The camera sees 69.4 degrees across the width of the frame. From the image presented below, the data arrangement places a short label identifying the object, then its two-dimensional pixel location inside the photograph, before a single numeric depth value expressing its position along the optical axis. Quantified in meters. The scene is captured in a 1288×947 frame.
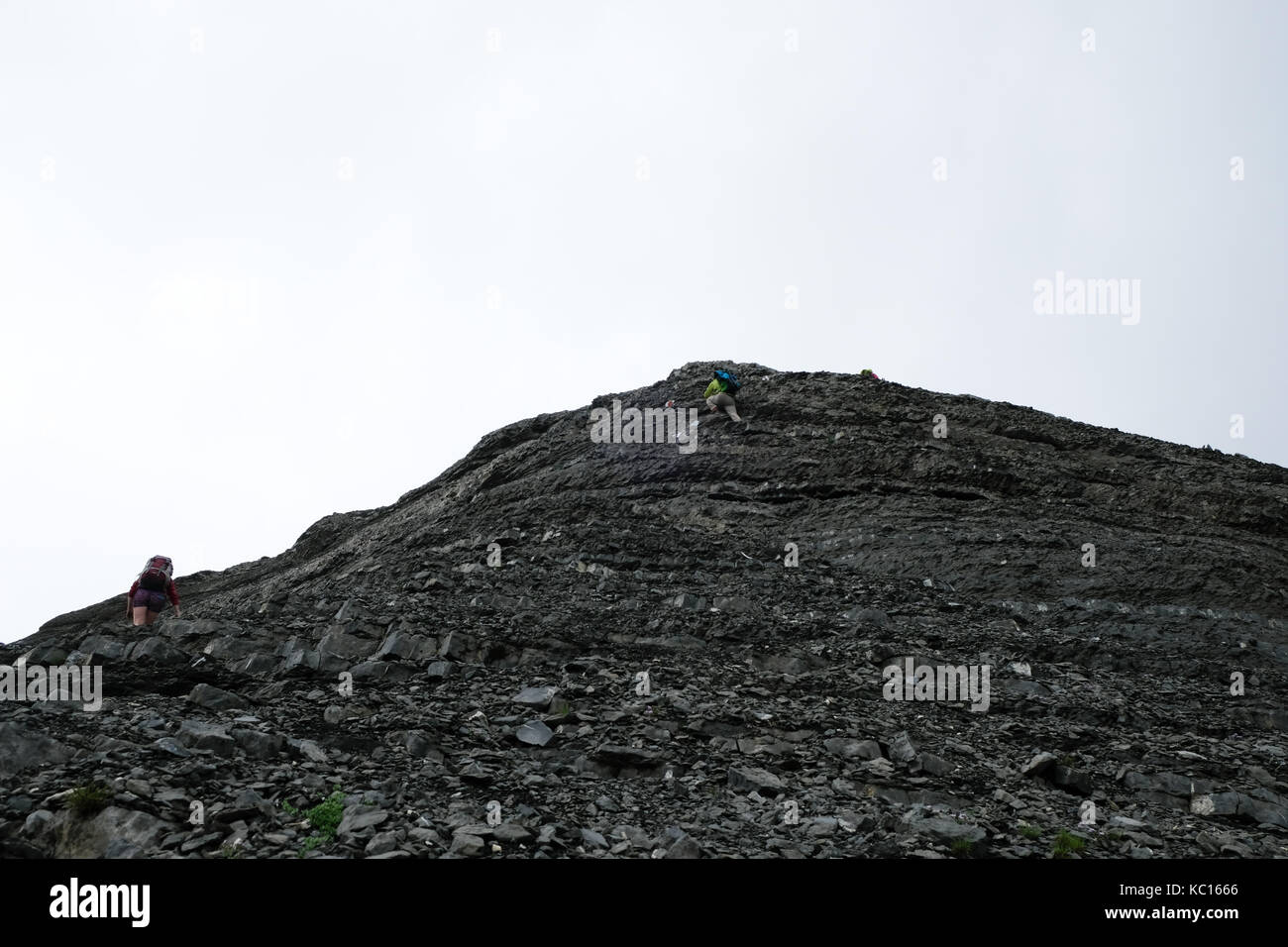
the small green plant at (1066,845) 11.06
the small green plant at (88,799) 9.90
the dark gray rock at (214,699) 13.56
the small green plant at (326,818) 9.81
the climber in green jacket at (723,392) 28.64
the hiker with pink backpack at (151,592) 19.97
